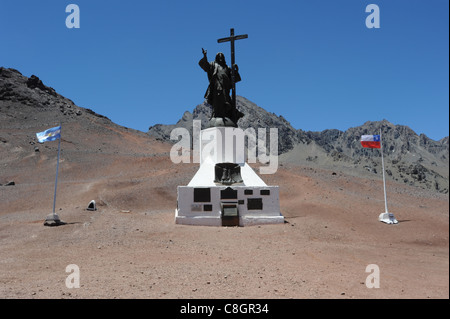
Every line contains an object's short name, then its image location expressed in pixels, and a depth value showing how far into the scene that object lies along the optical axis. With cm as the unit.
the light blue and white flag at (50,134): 1586
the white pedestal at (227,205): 1352
